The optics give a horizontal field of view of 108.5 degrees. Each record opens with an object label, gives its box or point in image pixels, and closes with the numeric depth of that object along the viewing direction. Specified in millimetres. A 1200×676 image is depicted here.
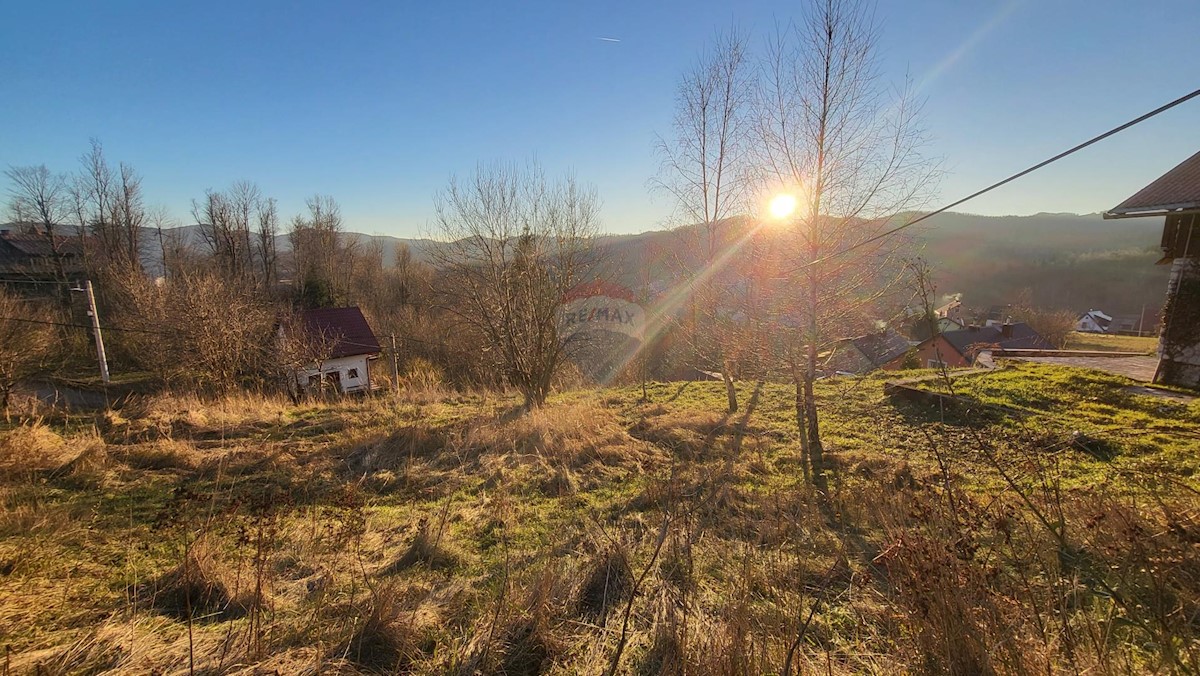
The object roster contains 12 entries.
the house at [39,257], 27297
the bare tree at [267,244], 38312
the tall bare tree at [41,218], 28266
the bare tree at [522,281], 11898
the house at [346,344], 18469
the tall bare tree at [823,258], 5773
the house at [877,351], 26652
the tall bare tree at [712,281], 9211
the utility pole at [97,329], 13836
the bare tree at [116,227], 30438
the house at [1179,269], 7105
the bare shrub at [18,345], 10609
